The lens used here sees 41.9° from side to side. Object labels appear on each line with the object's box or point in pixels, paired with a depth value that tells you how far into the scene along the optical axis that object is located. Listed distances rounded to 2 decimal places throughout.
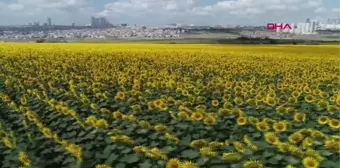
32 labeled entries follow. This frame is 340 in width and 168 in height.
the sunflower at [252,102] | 6.24
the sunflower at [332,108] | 5.68
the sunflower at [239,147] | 3.86
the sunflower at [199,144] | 4.01
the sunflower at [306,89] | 7.32
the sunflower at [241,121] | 5.00
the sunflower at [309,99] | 6.26
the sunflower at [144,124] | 4.87
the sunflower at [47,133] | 4.92
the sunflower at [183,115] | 5.16
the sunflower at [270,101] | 6.08
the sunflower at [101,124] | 4.84
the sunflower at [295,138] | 4.17
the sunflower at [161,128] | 4.61
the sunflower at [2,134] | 4.99
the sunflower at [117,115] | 5.25
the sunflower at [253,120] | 5.05
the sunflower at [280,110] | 5.70
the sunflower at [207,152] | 3.80
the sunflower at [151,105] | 5.81
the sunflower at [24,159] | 4.11
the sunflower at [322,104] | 5.95
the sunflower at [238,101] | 6.40
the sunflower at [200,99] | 6.69
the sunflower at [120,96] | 6.56
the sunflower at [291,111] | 5.70
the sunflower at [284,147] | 3.79
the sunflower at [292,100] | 6.60
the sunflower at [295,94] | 7.01
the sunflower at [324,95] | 6.90
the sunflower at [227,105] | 5.96
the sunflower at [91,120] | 4.97
